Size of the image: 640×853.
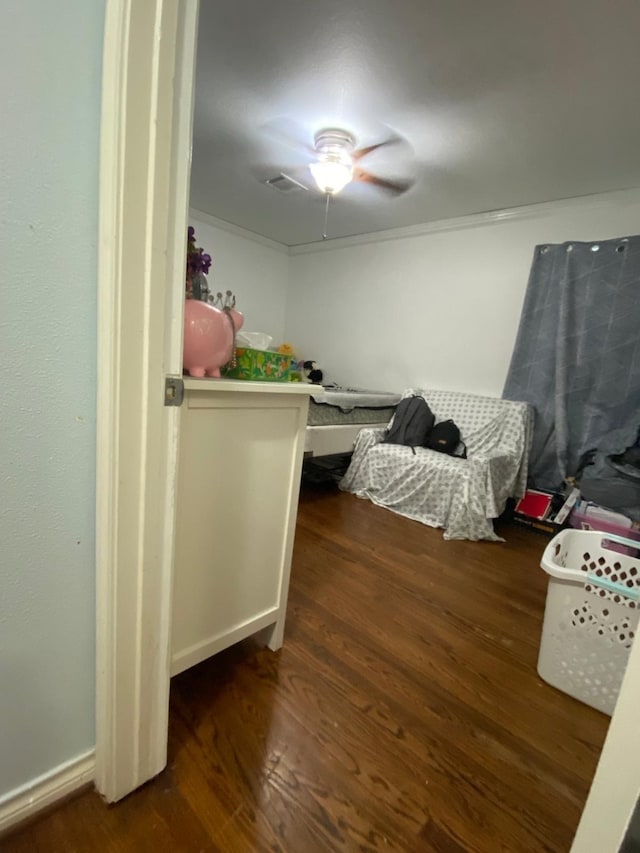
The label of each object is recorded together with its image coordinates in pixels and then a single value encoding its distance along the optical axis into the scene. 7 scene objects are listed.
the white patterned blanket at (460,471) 2.45
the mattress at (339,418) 2.86
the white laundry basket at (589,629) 1.14
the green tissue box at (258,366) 1.03
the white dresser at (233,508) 0.92
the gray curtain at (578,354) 2.48
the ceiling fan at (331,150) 2.21
